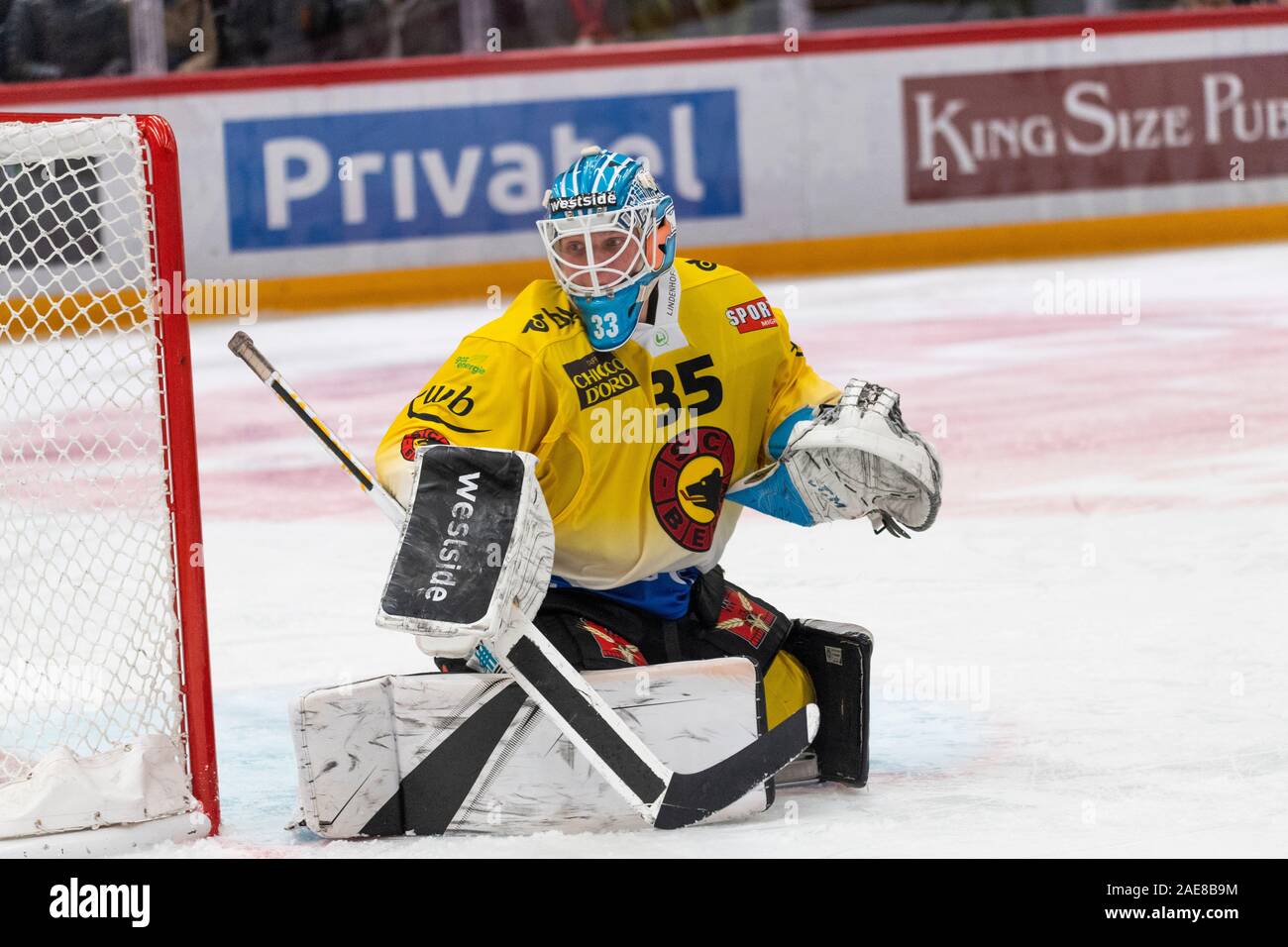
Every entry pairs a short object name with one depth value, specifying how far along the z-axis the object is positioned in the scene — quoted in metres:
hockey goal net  5.41
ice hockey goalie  5.49
